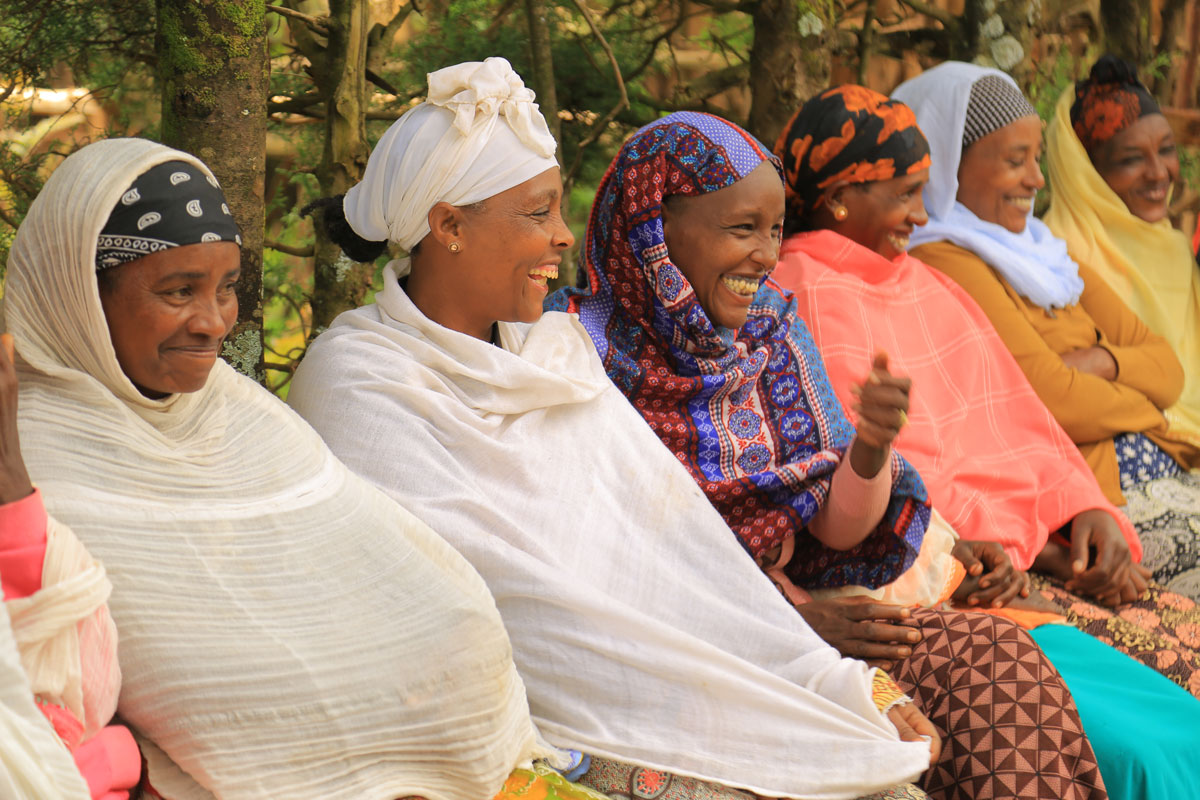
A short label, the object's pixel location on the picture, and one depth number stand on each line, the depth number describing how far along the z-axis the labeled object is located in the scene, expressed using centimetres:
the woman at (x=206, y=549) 201
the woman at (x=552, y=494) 255
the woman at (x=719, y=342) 316
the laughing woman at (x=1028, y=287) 425
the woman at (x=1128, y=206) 505
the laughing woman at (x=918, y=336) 372
